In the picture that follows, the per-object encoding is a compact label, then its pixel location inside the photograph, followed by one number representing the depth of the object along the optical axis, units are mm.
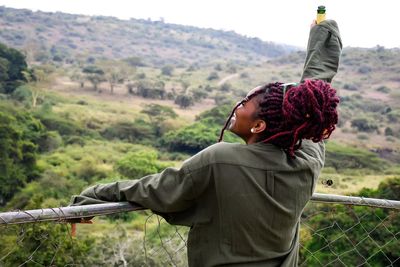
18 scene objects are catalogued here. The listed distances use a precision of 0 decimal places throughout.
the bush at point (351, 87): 58125
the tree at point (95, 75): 53562
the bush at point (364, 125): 41156
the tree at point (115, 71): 54625
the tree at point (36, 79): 39497
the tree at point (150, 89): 52562
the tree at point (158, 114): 38688
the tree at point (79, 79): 53875
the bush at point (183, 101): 49688
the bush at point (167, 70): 72400
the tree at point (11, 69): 38206
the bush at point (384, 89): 54438
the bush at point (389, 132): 39750
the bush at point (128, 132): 36188
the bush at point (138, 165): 23359
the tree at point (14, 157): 20141
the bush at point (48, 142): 28297
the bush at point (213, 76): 69812
